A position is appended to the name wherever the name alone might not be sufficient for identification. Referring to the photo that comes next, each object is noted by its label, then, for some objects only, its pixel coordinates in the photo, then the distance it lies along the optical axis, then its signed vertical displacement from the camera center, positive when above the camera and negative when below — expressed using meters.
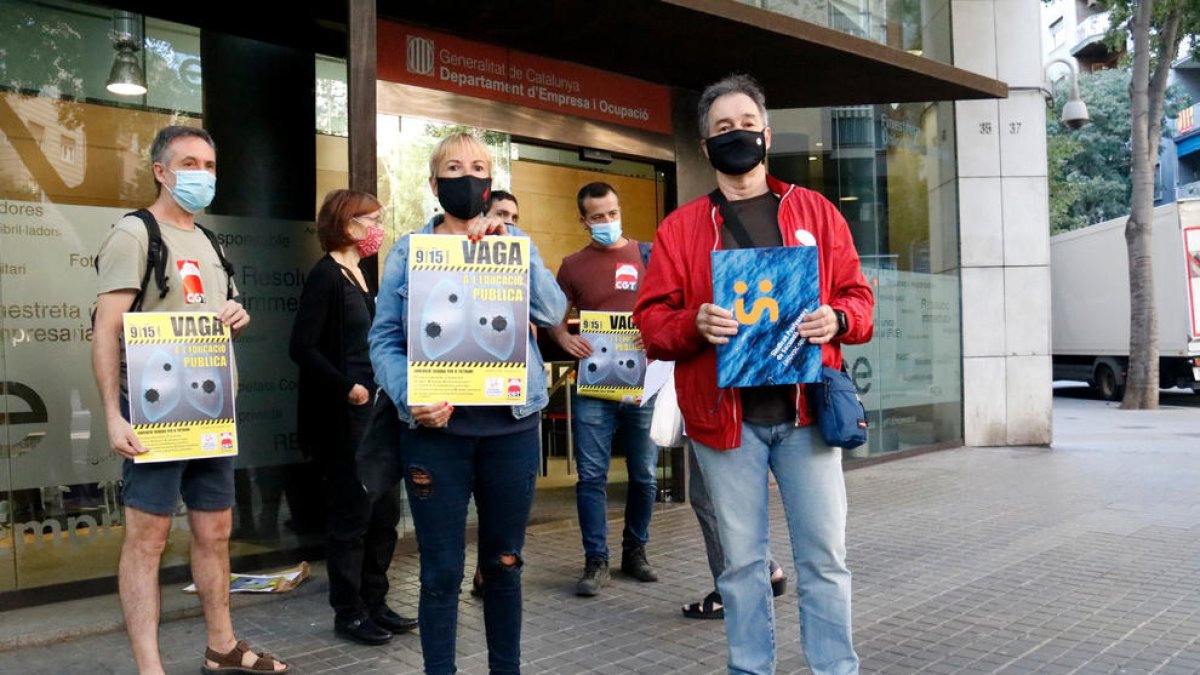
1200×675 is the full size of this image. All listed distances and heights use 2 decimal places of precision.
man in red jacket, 3.03 -0.22
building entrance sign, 6.50 +1.90
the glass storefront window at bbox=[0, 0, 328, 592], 5.11 +0.57
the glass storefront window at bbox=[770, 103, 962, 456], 10.44 +1.15
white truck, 18.95 +0.72
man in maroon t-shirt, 5.31 -0.41
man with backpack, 3.58 -0.08
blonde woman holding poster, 3.13 -0.37
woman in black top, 4.46 -0.27
